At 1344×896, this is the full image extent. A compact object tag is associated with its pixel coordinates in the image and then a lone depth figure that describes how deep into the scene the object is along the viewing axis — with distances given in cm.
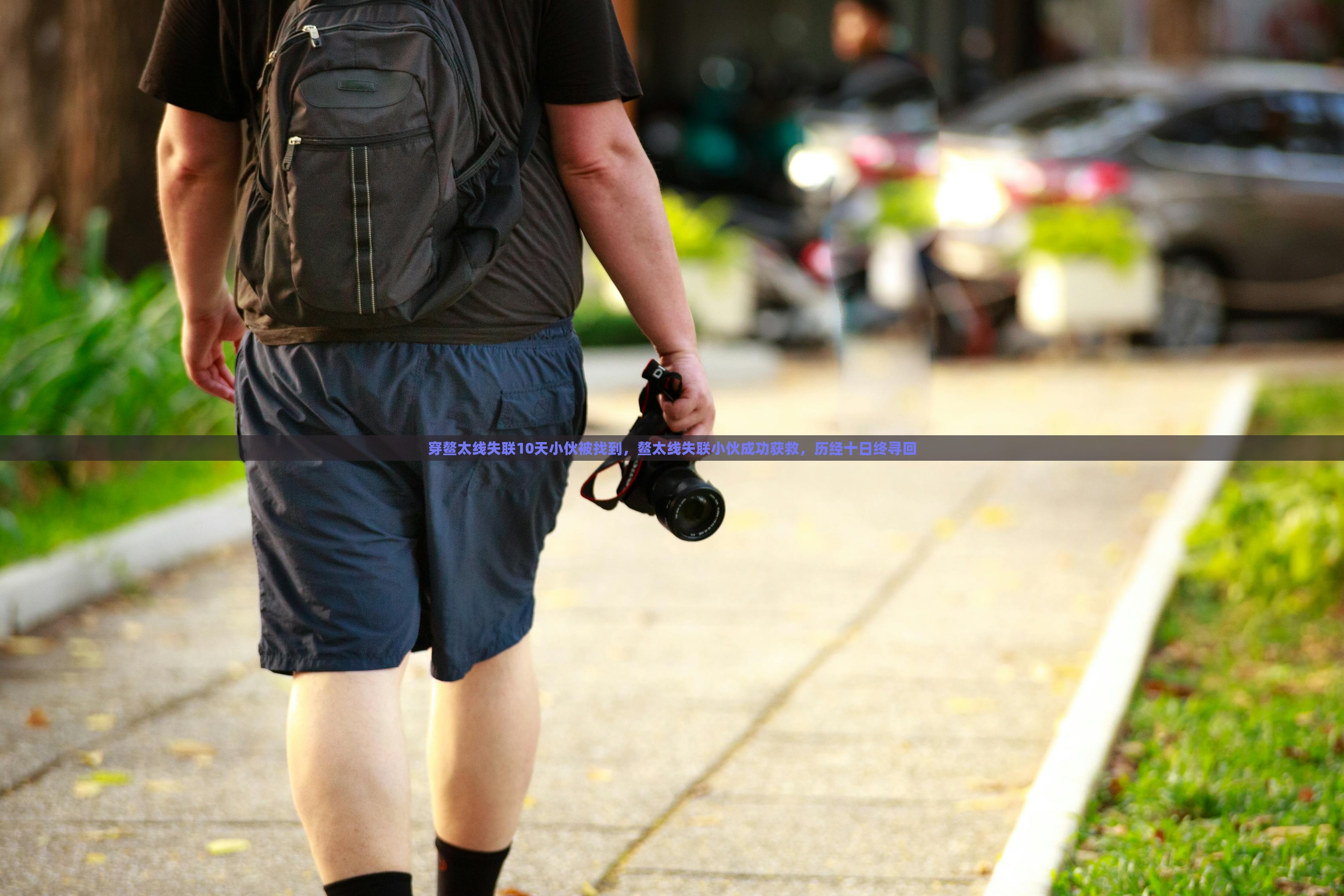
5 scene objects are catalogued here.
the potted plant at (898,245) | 1617
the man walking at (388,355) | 432
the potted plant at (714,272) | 2225
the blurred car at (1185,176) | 2270
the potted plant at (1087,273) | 2183
